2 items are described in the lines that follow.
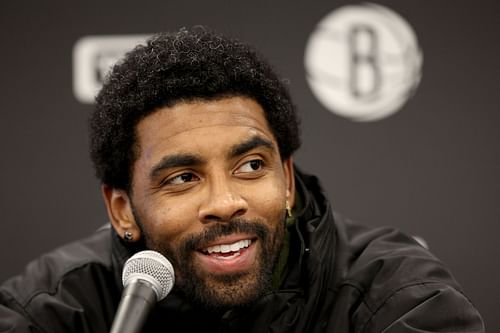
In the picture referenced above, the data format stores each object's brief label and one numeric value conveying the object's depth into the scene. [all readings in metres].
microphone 3.00
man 3.19
